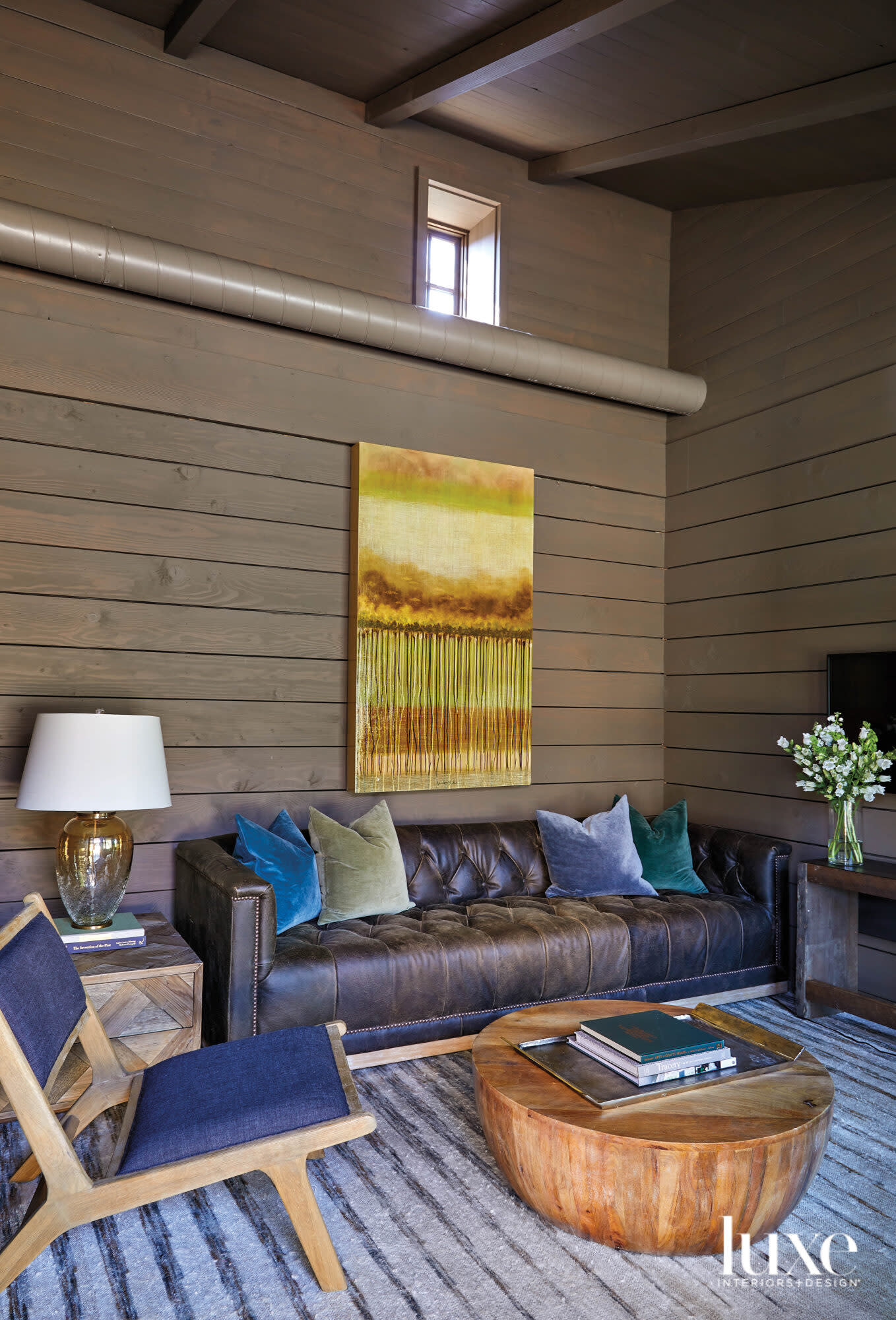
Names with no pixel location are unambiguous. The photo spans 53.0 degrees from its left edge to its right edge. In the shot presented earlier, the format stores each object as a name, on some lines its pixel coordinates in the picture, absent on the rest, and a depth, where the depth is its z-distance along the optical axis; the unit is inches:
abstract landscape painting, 160.6
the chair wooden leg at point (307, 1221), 74.9
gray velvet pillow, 159.6
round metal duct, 130.9
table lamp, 114.8
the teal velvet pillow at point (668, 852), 164.7
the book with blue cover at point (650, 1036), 88.9
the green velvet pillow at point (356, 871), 137.6
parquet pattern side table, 105.8
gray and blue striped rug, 75.8
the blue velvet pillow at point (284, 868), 130.5
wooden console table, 140.7
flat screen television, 148.8
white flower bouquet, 143.6
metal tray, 85.1
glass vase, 146.4
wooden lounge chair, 68.1
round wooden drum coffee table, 77.1
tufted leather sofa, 116.3
